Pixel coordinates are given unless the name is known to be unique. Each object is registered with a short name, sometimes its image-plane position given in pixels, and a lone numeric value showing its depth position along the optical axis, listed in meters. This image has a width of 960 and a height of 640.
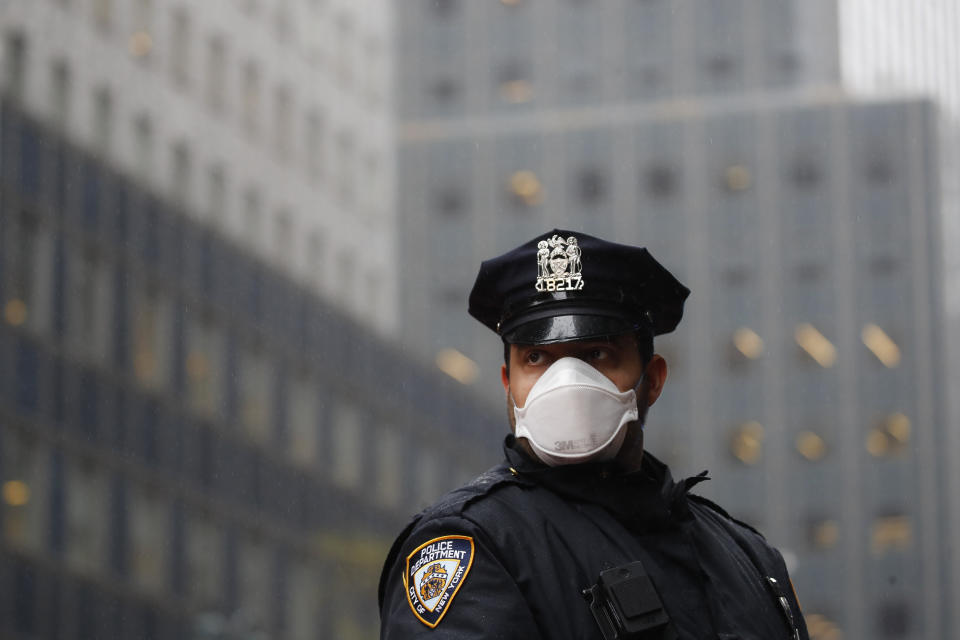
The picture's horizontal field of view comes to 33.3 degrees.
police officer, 2.46
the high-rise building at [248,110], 25.11
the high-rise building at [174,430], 23.09
